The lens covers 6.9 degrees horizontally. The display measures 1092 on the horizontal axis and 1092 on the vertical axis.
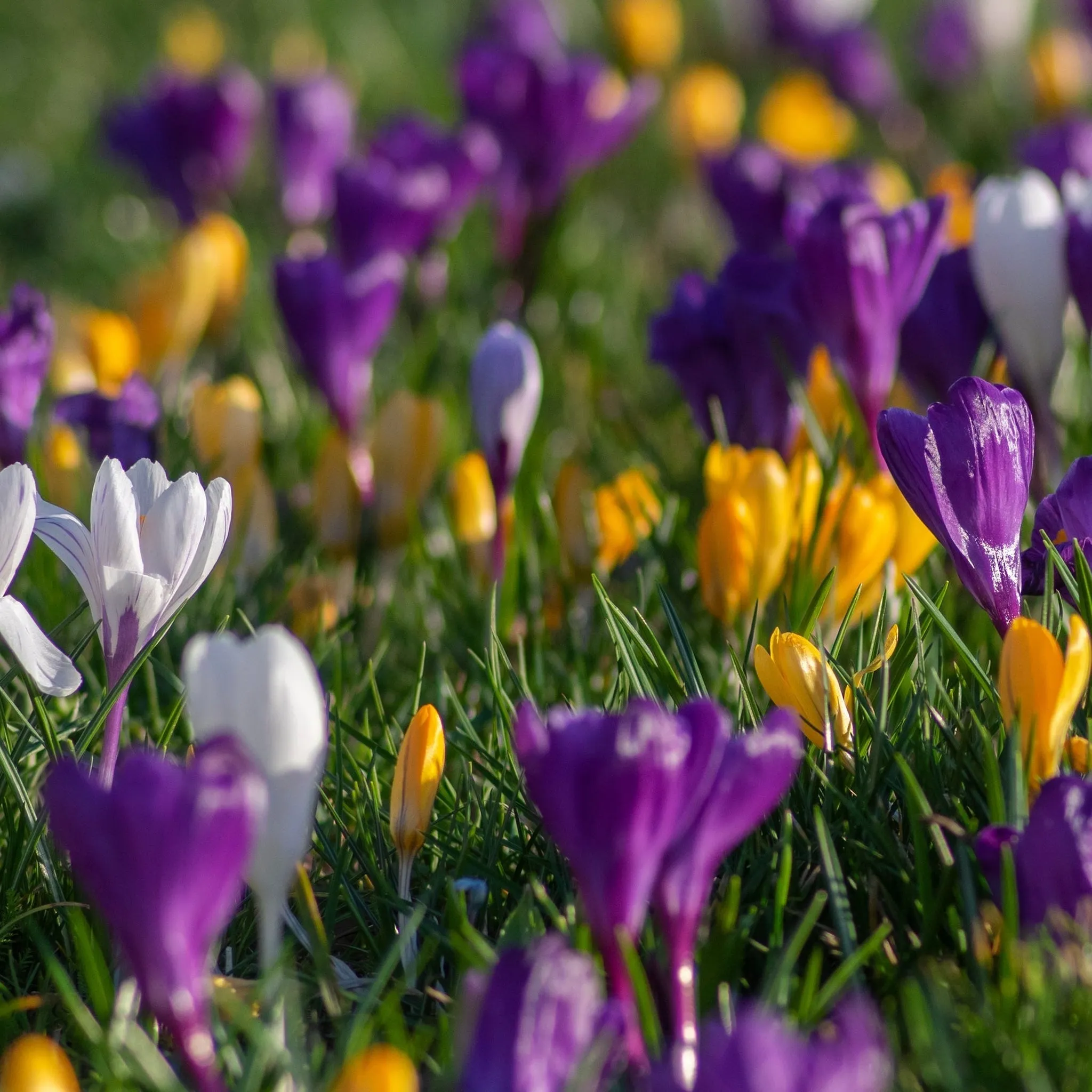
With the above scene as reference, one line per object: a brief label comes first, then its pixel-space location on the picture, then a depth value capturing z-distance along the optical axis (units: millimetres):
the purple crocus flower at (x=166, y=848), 1531
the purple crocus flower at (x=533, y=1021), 1524
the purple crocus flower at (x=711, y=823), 1547
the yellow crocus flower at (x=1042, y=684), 1576
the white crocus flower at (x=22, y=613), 1587
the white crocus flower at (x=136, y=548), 1597
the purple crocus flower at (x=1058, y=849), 1558
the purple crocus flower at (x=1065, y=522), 1608
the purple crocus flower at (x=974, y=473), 1604
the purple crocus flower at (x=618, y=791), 1541
